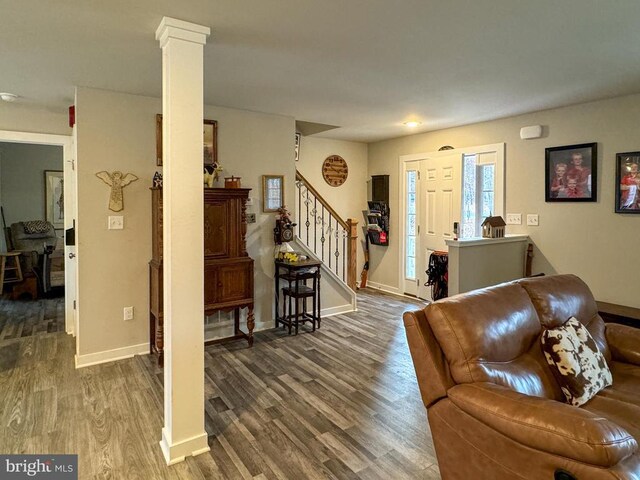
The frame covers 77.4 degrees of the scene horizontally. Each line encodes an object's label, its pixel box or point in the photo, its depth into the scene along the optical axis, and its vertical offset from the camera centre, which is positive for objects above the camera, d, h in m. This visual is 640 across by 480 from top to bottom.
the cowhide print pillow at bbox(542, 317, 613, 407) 1.92 -0.69
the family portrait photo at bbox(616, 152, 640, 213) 3.72 +0.41
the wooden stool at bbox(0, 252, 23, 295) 5.76 -0.66
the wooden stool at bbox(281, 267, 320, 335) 4.38 -0.80
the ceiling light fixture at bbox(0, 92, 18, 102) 3.63 +1.18
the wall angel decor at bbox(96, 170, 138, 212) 3.59 +0.36
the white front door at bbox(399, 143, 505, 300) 5.02 +0.36
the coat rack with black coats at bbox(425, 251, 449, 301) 5.18 -0.65
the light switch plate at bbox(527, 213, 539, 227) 4.53 +0.06
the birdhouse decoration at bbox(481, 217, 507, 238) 4.39 -0.02
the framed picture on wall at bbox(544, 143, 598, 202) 4.03 +0.54
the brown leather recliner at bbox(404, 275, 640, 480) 1.36 -0.70
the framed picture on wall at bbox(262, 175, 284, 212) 4.47 +0.36
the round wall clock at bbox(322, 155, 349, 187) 6.34 +0.88
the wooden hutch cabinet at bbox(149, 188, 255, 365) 3.68 -0.30
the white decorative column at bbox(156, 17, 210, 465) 2.17 -0.08
